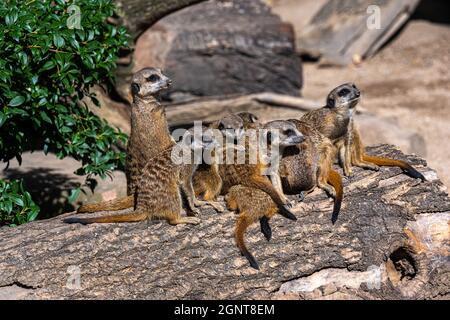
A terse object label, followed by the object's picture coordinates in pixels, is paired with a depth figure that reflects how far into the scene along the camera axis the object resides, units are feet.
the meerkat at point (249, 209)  12.73
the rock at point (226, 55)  27.45
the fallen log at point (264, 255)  12.28
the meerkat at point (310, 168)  13.67
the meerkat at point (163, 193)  12.92
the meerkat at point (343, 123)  14.56
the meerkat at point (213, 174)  13.80
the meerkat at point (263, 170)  13.25
